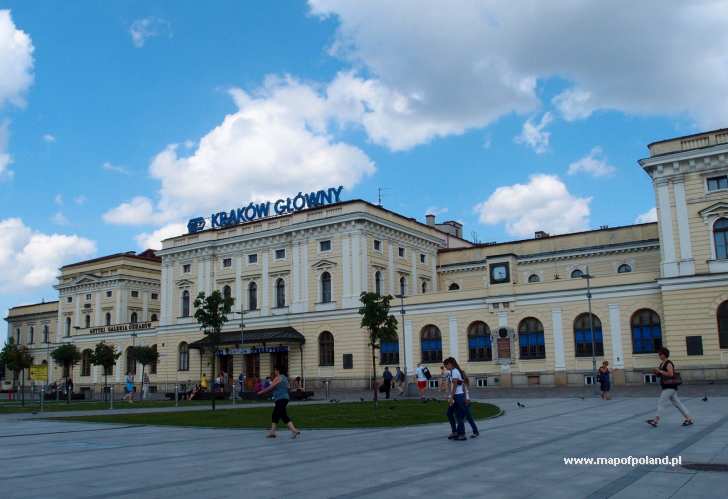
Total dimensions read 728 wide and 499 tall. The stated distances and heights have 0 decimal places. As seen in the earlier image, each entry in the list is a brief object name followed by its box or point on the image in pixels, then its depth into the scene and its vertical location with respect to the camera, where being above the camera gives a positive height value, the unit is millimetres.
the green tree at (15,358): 59656 +273
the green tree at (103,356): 55906 +134
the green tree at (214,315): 34844 +2036
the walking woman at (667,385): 17031 -1216
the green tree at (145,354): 60144 +185
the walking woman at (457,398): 15906 -1264
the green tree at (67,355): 61500 +389
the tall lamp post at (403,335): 49094 +880
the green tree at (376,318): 32594 +1442
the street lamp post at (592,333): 40906 +418
